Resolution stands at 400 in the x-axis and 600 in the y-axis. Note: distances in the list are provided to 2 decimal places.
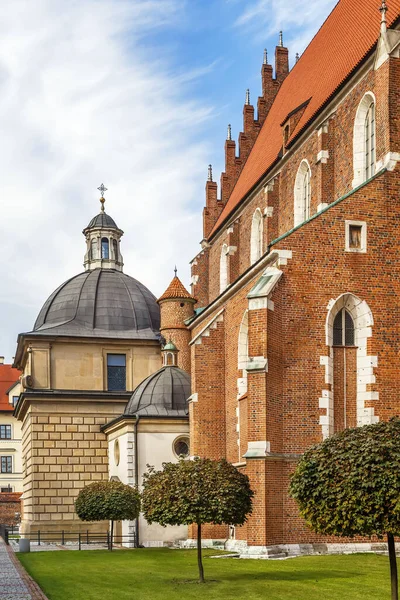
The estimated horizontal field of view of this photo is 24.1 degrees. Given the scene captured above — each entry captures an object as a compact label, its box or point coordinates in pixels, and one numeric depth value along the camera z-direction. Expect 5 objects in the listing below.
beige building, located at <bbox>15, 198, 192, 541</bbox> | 40.69
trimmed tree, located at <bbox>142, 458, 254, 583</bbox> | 19.56
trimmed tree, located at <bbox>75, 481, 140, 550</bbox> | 30.92
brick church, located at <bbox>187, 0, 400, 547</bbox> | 22.84
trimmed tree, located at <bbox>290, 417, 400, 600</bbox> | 13.51
